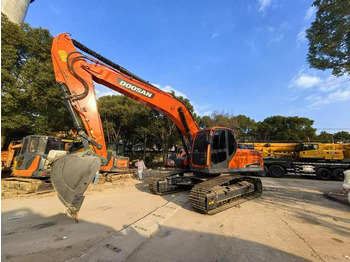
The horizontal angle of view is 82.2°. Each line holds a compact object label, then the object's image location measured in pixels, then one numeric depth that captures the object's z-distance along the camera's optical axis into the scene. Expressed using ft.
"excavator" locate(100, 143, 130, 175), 36.94
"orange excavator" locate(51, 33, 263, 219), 13.83
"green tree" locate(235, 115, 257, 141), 117.21
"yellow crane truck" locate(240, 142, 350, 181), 45.09
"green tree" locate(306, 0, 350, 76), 19.02
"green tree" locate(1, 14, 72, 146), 36.63
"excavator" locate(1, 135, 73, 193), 26.71
